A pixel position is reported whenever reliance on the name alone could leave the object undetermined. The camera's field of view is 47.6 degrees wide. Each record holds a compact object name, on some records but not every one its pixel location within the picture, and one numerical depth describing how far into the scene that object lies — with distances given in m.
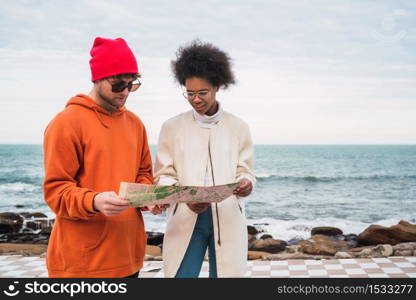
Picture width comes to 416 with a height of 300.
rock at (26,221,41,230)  8.88
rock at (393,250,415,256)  5.08
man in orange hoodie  1.70
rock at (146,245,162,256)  5.76
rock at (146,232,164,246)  7.06
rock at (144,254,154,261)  5.16
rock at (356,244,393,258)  5.11
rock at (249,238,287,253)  7.10
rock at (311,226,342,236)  8.97
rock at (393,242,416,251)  5.29
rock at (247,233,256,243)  7.82
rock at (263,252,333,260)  5.10
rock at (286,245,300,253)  6.34
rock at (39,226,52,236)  8.25
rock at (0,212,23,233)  8.55
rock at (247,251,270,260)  5.44
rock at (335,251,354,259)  5.08
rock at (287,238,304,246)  8.17
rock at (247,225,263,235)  8.82
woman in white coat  2.18
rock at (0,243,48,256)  5.54
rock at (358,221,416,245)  7.19
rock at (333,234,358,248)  7.80
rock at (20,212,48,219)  9.63
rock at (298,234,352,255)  5.85
